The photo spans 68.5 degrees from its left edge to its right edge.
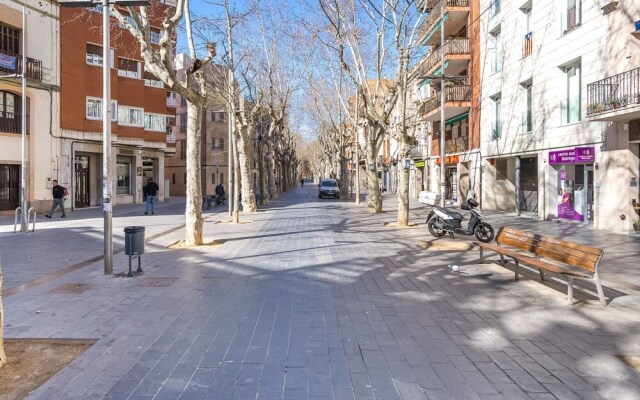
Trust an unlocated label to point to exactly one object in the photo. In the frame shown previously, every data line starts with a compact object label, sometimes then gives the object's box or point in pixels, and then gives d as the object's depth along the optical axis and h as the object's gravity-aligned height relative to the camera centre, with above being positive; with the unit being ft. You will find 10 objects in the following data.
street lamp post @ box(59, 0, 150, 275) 27.68 +3.14
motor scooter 43.45 -3.03
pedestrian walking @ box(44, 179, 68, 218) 69.21 -0.40
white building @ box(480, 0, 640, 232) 48.24 +10.65
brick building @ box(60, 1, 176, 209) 84.43 +15.69
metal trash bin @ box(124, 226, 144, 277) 27.37 -2.83
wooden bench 20.85 -3.03
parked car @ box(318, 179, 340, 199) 134.21 +1.26
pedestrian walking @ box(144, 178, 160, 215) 73.92 +0.13
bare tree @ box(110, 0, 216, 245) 33.76 +8.52
